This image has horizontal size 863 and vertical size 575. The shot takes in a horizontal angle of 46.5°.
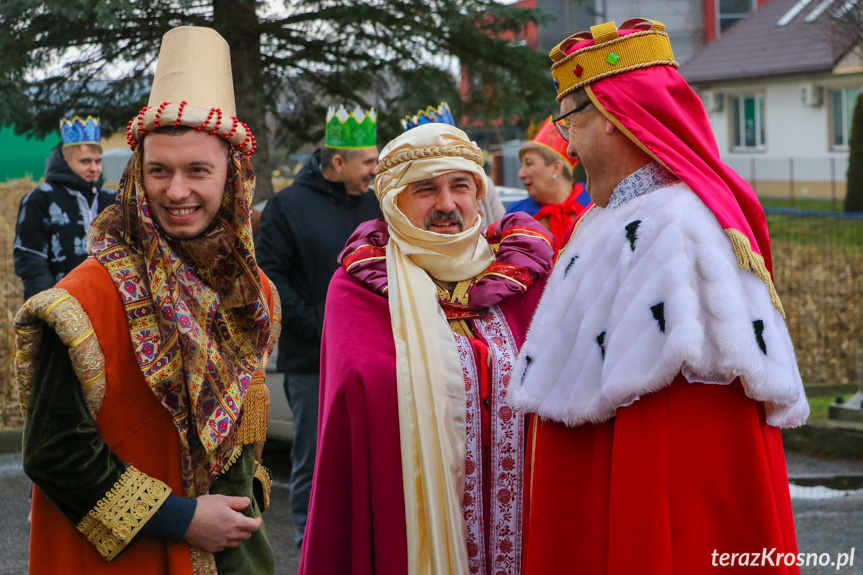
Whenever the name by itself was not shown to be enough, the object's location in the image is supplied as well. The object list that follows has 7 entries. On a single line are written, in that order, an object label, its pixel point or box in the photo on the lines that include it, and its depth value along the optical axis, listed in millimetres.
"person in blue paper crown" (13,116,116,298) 6395
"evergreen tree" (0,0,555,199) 9250
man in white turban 3090
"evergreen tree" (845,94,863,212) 21953
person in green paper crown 5352
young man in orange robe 2322
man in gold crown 2182
